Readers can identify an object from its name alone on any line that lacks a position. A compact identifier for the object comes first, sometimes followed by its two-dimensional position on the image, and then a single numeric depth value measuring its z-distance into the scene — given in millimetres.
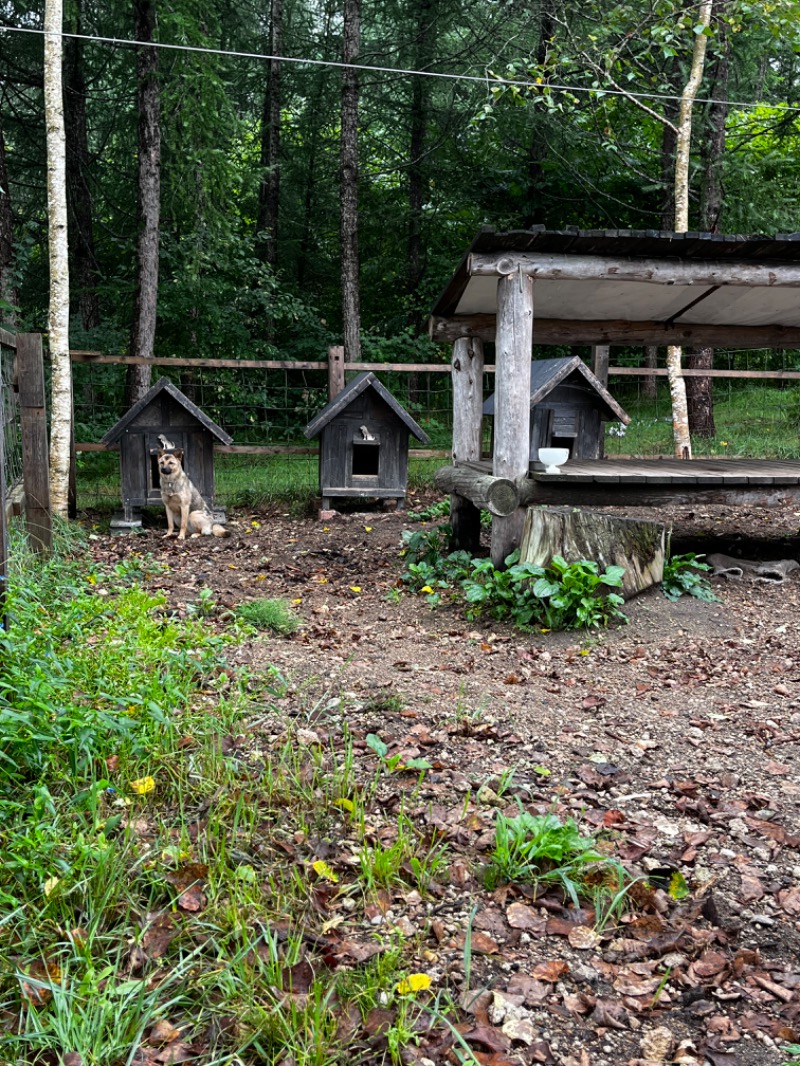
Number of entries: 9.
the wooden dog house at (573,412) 9484
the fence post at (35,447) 6621
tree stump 5555
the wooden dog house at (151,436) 8883
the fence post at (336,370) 10383
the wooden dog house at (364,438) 9602
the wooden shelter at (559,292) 5902
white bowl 6297
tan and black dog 8266
